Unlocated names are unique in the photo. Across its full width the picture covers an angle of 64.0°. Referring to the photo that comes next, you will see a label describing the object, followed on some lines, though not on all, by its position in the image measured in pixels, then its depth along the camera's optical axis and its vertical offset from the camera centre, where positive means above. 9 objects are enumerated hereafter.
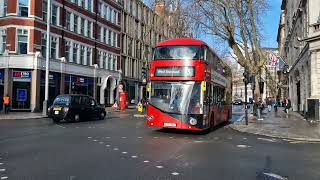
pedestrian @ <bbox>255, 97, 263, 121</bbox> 19.91 -0.99
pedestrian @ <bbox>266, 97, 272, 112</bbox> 30.75 -0.90
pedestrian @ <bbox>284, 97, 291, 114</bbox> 24.86 -0.91
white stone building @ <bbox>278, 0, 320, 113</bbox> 17.93 +3.52
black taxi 15.42 -0.80
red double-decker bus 11.01 +0.47
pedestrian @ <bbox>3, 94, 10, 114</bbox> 21.14 -0.60
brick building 23.36 +4.78
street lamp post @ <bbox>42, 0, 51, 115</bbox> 20.02 +1.59
